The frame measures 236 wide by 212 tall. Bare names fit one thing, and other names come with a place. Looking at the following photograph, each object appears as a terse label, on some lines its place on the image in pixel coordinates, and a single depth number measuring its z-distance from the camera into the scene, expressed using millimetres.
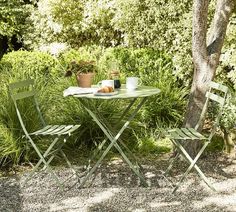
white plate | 5121
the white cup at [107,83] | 5348
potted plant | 5559
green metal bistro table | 5078
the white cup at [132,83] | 5473
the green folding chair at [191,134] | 5138
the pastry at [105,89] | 5203
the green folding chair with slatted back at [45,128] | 5309
